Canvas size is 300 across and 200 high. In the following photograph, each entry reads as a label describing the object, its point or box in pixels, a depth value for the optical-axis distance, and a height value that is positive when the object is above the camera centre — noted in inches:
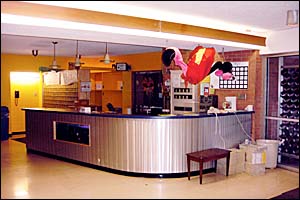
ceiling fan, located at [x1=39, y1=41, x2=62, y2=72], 322.1 +28.7
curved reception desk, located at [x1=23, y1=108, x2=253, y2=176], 202.8 -27.3
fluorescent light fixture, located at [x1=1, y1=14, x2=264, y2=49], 144.3 +32.8
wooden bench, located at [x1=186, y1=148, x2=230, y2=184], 193.2 -35.3
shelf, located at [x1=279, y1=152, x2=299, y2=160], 224.4 -40.4
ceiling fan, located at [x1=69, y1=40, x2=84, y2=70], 292.5 +28.0
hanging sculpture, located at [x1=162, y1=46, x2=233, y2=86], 195.5 +20.1
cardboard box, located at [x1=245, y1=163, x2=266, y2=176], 216.4 -47.7
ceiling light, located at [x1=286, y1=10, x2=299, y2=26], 129.7 +30.3
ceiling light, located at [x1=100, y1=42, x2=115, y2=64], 266.9 +28.0
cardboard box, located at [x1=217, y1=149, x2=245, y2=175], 215.8 -43.6
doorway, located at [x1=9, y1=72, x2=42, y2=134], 383.9 +0.1
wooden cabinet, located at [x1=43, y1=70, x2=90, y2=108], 341.0 +2.3
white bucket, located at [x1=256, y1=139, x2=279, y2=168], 229.9 -39.8
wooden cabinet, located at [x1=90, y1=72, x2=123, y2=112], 419.2 +8.1
